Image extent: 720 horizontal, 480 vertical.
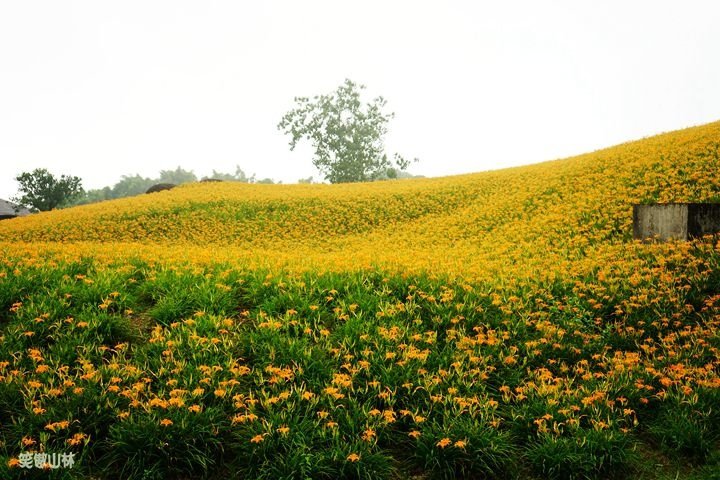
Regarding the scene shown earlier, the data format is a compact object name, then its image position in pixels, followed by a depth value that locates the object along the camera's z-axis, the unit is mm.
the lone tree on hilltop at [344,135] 50844
